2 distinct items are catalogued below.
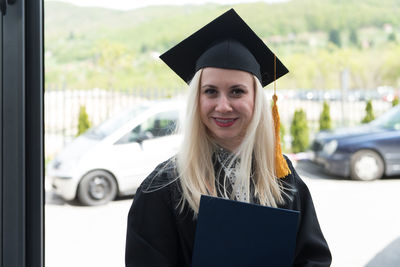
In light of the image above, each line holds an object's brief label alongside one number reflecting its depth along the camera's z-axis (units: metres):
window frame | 1.34
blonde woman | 0.86
